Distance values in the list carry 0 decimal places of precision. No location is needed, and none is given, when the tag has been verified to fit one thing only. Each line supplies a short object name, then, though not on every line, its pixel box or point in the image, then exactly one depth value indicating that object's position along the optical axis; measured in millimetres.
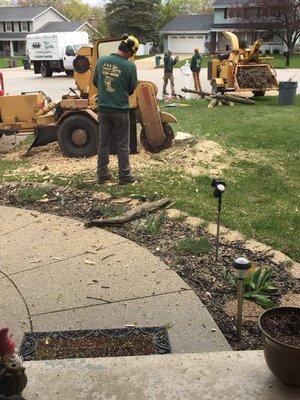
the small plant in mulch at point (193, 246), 4812
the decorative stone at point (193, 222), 5488
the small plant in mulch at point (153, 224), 5301
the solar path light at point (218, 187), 4312
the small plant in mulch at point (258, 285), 3965
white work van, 31234
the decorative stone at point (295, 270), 4398
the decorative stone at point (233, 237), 5102
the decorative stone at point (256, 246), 4871
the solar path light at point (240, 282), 3280
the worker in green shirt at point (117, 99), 6426
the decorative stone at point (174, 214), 5730
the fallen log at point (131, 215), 5473
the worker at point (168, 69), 17609
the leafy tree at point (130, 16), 52781
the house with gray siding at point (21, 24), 63125
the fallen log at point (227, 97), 15273
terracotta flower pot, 2625
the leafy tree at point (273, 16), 42188
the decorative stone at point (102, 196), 6407
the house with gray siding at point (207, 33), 53625
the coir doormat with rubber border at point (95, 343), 3271
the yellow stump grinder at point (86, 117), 8109
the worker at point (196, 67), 18312
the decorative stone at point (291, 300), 3947
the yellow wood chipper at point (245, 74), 16453
